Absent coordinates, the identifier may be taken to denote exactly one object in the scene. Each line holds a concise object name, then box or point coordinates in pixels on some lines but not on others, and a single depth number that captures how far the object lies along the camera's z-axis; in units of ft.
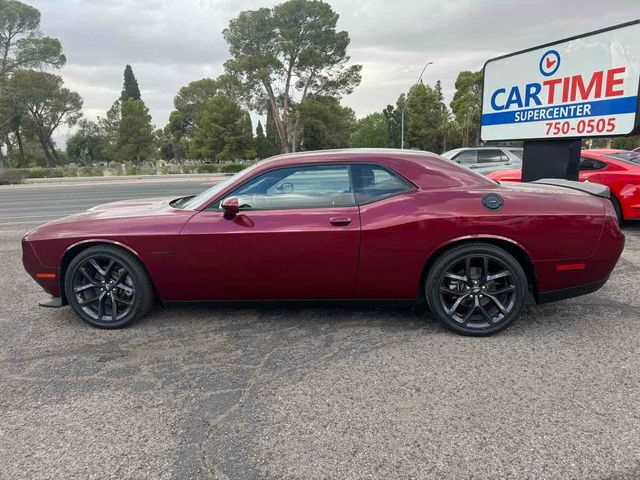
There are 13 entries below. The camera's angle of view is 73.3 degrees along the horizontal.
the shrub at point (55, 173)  108.00
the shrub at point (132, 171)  117.50
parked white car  36.65
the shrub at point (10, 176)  86.94
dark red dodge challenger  10.51
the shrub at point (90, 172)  113.80
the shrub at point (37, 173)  101.46
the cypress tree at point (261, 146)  177.86
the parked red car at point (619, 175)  21.90
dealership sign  15.51
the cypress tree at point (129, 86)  197.16
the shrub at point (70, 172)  111.27
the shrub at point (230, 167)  125.33
